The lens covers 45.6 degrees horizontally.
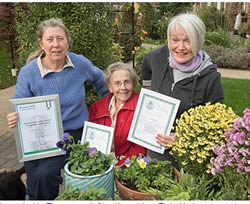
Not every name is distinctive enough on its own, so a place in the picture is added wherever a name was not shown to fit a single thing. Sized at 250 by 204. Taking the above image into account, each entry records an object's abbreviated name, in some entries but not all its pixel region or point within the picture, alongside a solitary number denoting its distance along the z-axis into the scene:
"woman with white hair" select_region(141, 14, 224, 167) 2.07
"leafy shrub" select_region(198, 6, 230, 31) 13.54
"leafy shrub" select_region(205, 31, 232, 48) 11.91
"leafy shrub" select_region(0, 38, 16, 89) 9.28
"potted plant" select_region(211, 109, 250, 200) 1.43
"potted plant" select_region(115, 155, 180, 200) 1.64
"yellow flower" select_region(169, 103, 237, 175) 1.63
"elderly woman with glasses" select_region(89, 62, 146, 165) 2.49
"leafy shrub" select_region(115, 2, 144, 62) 9.16
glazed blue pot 1.63
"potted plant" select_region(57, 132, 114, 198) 1.63
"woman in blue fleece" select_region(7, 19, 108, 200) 2.34
